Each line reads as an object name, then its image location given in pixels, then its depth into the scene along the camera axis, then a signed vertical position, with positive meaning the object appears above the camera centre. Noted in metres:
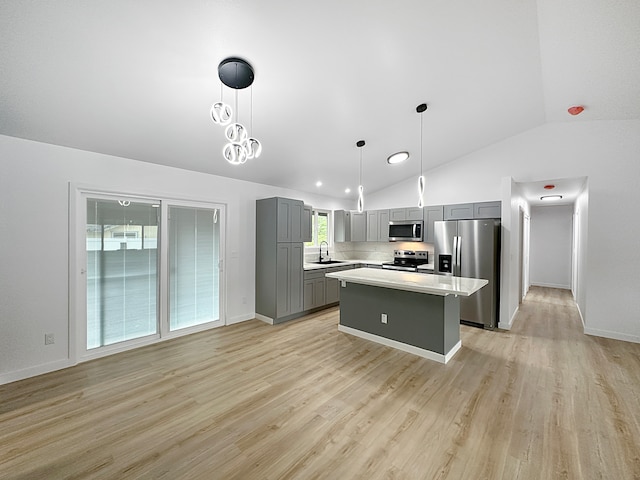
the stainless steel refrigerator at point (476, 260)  4.38 -0.35
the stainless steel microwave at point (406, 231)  5.61 +0.17
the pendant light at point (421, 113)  3.36 +1.74
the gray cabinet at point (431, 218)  5.41 +0.43
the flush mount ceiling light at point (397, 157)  4.95 +1.54
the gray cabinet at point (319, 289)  5.16 -1.03
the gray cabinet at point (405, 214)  5.69 +0.55
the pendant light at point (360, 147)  3.77 +1.53
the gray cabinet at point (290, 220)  4.66 +0.33
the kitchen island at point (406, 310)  3.21 -0.96
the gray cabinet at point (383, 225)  6.16 +0.32
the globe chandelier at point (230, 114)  2.03 +0.93
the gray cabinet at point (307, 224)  5.14 +0.28
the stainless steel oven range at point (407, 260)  5.61 -0.45
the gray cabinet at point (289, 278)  4.63 -0.73
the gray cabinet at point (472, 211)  4.75 +0.54
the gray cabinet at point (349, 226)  6.61 +0.31
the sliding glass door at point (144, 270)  3.31 -0.46
